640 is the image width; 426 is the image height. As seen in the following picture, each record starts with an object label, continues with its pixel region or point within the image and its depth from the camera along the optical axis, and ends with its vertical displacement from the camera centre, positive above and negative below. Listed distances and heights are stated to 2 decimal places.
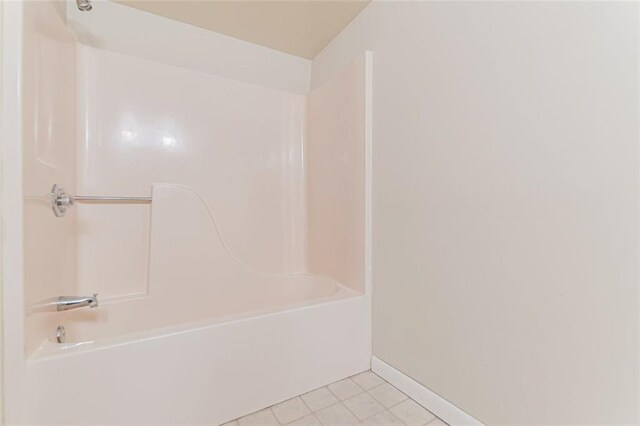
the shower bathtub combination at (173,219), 0.91 -0.04
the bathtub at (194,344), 0.91 -0.55
